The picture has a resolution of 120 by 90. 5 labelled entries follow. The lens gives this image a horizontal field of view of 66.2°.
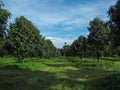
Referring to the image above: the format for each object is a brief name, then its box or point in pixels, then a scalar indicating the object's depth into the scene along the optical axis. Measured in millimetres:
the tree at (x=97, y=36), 15685
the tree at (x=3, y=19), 5780
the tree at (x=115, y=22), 5997
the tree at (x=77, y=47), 26181
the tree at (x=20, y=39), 12932
